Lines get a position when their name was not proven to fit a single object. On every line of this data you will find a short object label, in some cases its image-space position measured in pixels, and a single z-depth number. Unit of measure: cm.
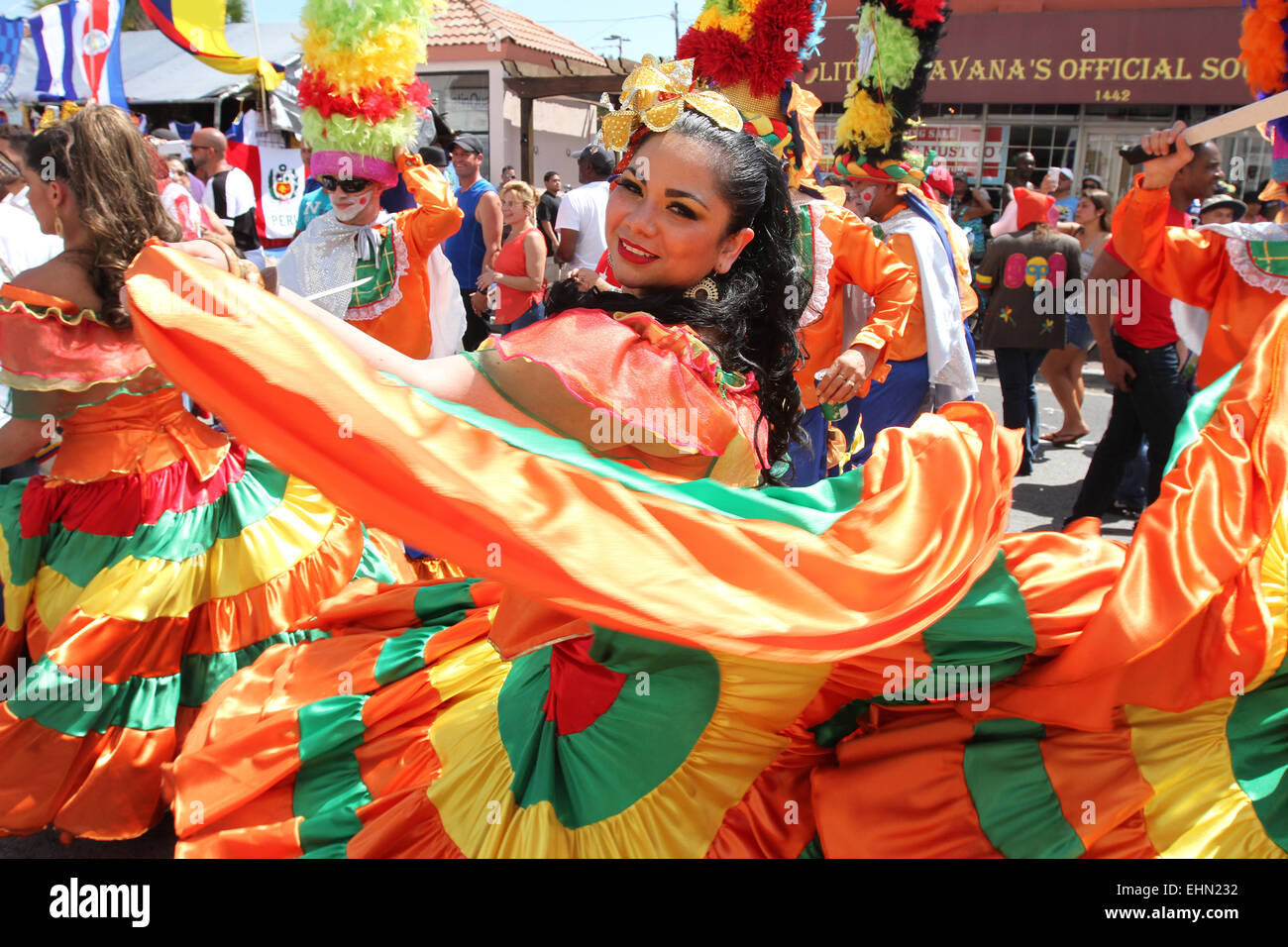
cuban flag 721
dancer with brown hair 271
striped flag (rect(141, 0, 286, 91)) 670
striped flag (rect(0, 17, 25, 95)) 783
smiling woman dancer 153
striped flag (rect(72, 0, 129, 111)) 731
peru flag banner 838
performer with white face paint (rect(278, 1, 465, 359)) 424
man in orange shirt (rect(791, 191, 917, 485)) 386
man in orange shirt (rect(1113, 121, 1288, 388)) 357
